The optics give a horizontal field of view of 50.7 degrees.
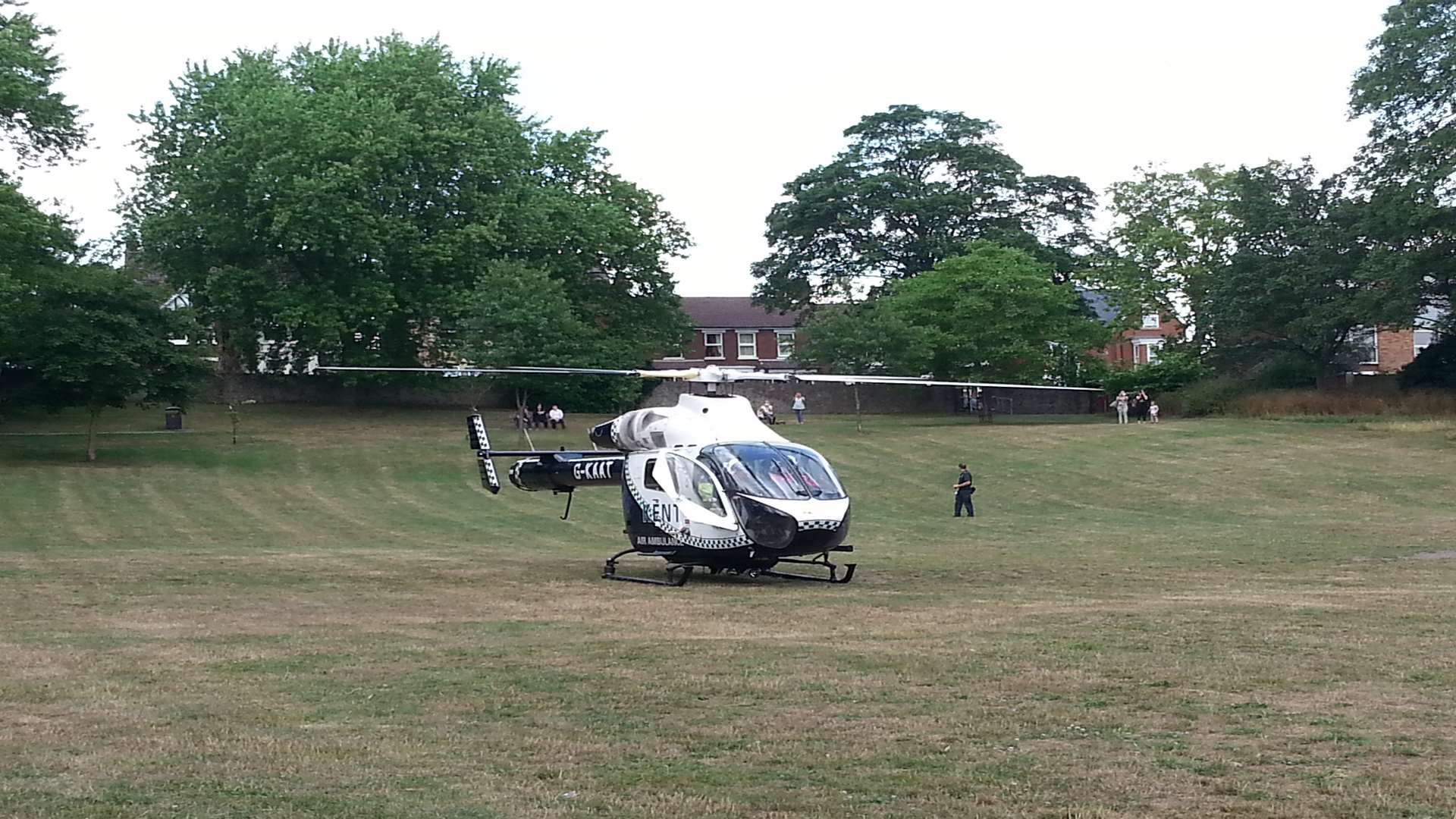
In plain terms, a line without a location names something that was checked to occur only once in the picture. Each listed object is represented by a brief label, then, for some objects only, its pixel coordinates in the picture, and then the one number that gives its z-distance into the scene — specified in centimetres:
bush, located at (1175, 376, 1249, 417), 5984
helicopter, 1975
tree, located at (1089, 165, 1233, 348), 7081
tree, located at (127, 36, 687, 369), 5569
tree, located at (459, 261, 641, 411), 5306
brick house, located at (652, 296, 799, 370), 9350
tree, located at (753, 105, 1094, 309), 7369
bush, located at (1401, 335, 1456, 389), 5681
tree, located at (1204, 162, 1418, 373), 5475
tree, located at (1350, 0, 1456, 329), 5066
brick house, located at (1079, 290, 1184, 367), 9225
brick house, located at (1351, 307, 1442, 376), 7700
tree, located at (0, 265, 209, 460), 4506
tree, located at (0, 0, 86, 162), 4697
